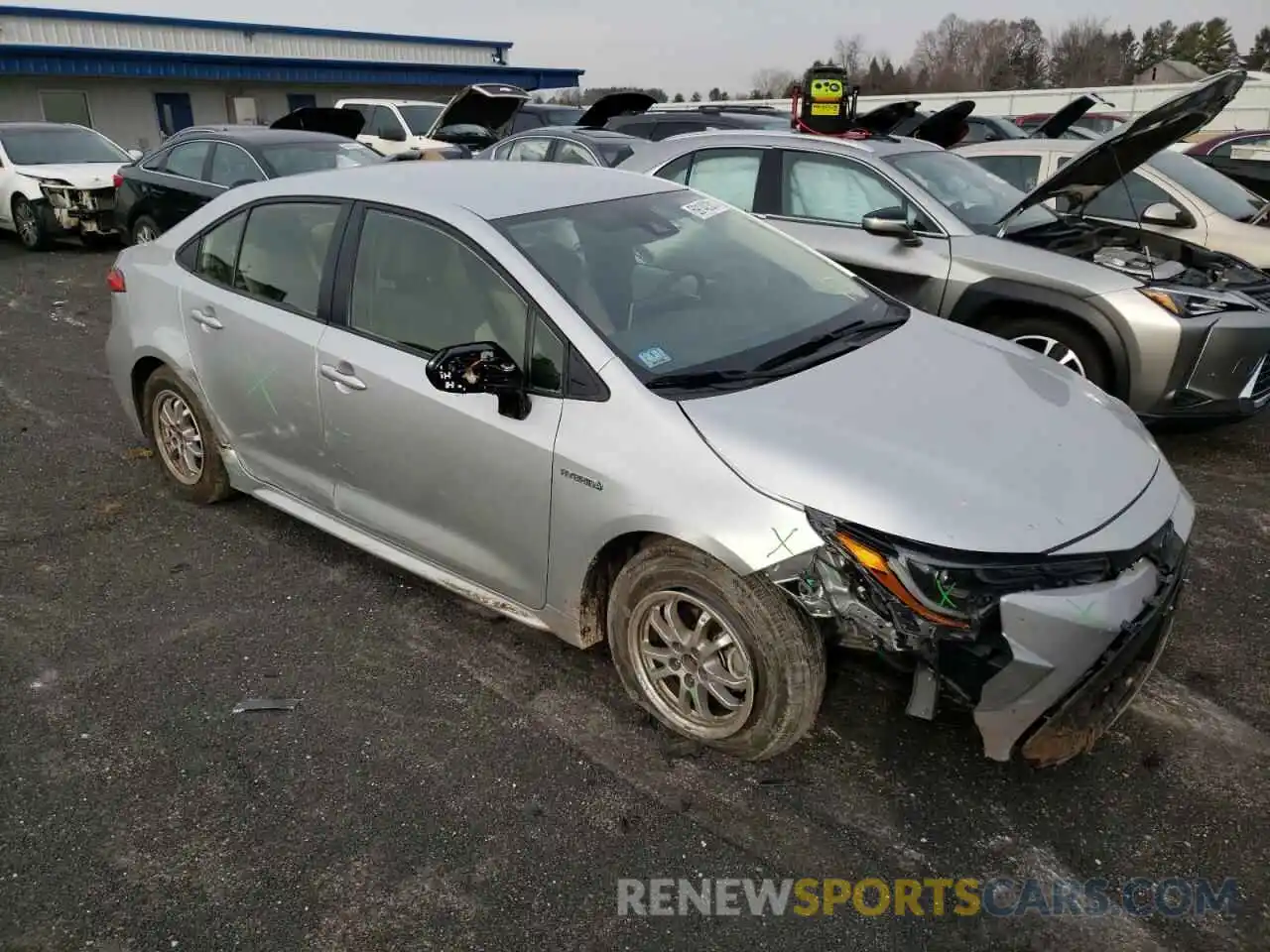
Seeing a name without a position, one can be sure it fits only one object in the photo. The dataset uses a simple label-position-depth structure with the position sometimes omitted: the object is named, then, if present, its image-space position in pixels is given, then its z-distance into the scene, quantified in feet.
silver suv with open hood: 15.70
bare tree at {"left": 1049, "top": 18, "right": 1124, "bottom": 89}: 242.56
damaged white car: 37.01
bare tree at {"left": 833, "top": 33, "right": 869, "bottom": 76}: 253.61
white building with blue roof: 80.64
